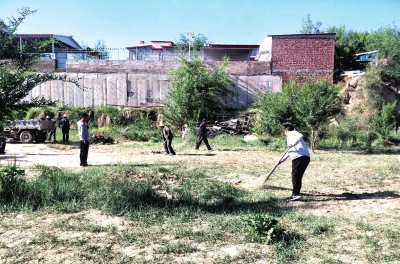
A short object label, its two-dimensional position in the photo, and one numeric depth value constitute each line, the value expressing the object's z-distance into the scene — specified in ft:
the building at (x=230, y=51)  106.42
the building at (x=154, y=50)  98.22
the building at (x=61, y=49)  91.97
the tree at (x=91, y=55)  93.56
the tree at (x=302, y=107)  56.85
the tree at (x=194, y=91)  77.92
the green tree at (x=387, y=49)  101.19
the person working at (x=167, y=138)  51.34
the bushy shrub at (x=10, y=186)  23.20
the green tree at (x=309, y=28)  131.03
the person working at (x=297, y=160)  26.23
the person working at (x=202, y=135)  56.44
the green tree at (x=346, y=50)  116.57
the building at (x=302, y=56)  87.66
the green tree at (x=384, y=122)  71.36
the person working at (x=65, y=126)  69.15
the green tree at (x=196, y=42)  109.83
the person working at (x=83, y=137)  38.34
